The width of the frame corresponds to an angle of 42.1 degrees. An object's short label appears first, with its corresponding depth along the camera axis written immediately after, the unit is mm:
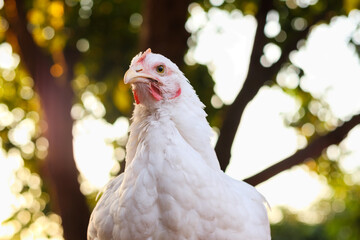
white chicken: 2383
